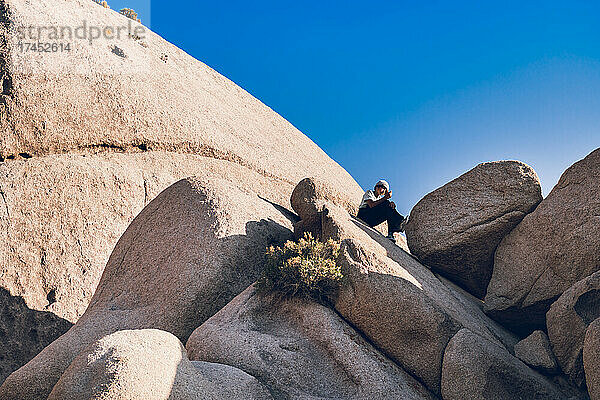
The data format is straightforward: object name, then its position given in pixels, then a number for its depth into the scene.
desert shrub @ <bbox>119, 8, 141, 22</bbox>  28.35
